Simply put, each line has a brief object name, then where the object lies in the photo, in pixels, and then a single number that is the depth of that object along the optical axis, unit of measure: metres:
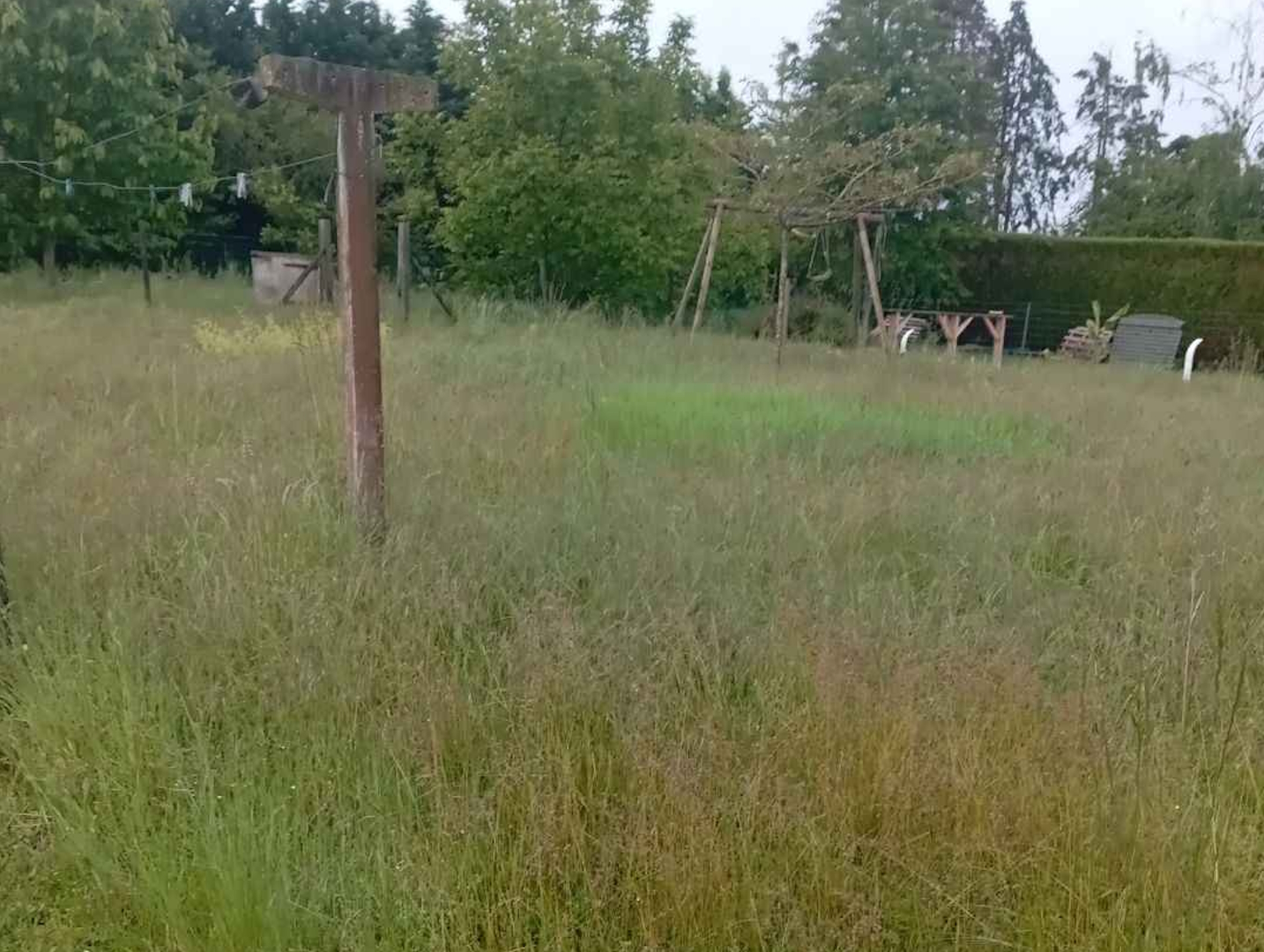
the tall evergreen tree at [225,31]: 22.97
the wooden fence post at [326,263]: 11.54
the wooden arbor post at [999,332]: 13.21
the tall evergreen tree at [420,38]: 24.39
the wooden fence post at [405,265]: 11.55
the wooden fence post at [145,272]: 12.42
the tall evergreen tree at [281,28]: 24.23
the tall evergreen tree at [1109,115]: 44.19
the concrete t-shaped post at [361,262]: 3.56
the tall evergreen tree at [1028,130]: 46.44
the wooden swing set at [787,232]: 10.78
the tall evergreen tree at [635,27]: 14.77
